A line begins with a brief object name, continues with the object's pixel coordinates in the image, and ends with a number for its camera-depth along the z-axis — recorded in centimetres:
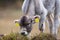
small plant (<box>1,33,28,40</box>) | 1026
